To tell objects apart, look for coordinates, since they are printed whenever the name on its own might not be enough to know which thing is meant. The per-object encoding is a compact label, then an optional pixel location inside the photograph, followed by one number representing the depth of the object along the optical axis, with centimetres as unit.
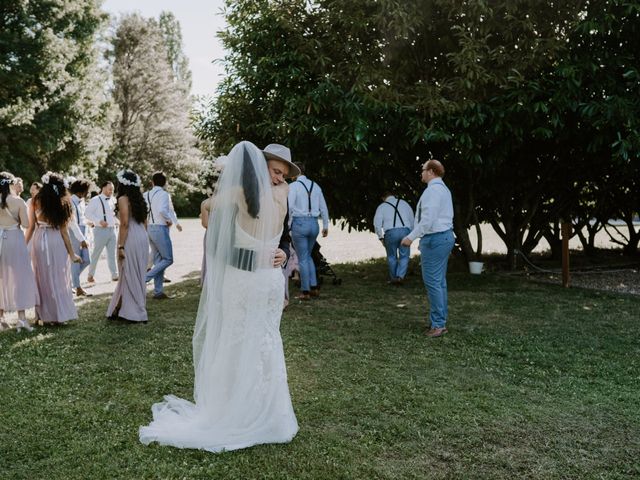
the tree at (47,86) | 2708
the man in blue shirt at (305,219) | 978
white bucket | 1286
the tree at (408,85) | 1000
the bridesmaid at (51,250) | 808
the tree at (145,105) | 4169
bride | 428
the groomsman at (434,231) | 729
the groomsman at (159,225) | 1032
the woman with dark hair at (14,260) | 780
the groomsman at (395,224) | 1169
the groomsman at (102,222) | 1200
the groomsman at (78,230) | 1027
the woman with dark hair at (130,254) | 823
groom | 451
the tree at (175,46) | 5520
